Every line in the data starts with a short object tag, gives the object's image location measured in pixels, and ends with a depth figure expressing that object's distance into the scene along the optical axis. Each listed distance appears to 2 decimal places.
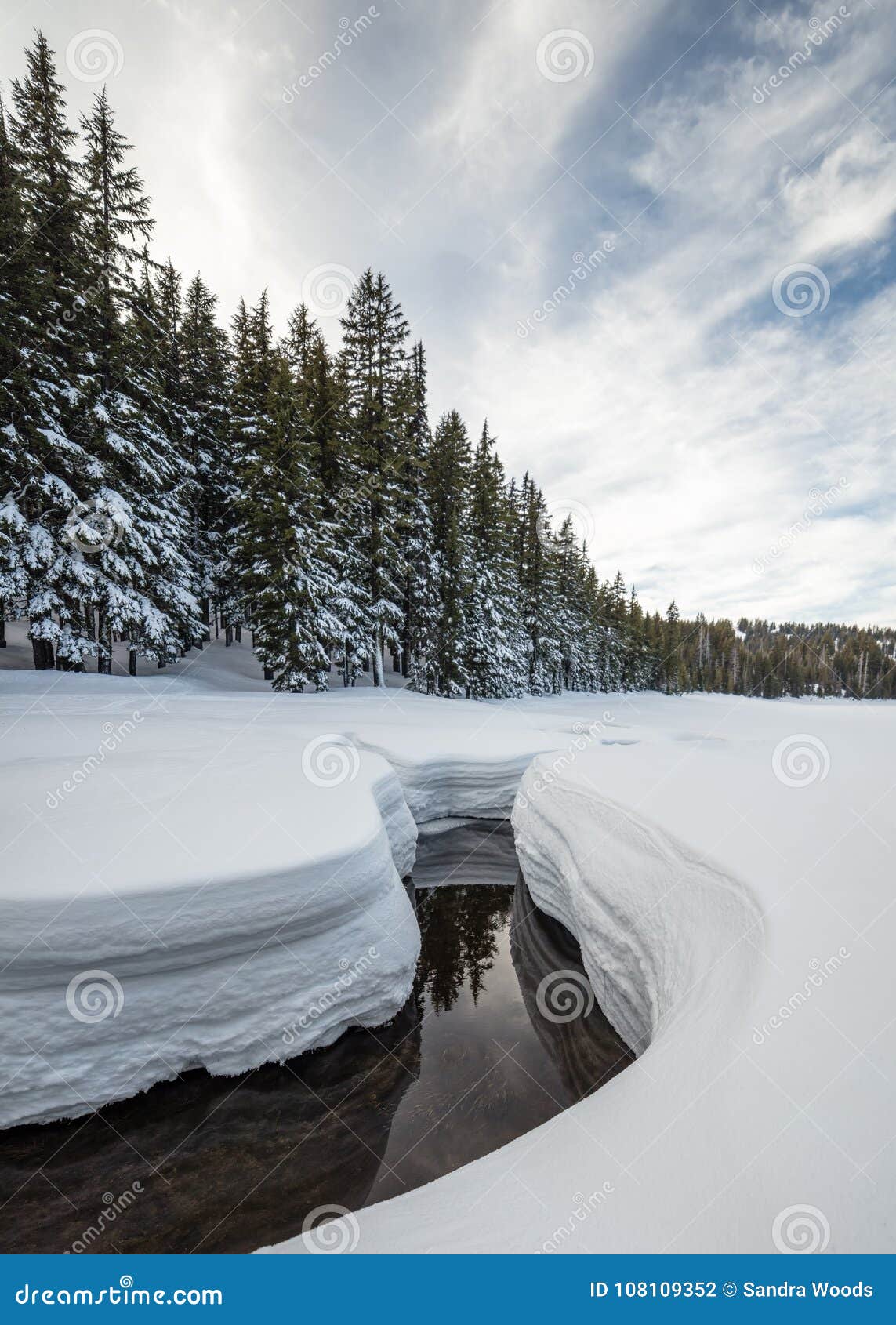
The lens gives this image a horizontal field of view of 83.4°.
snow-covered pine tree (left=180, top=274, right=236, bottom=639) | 21.14
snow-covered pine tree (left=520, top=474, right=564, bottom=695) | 31.77
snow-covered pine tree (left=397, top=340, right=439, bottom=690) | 20.17
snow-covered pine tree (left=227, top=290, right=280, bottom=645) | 17.95
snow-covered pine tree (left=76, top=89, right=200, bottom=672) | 13.09
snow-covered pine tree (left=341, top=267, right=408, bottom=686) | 17.78
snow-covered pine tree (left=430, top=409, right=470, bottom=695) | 20.91
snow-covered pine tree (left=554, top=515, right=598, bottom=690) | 37.28
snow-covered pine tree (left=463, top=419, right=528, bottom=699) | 22.89
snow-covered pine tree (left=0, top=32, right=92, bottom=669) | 11.84
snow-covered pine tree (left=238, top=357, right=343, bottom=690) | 15.73
